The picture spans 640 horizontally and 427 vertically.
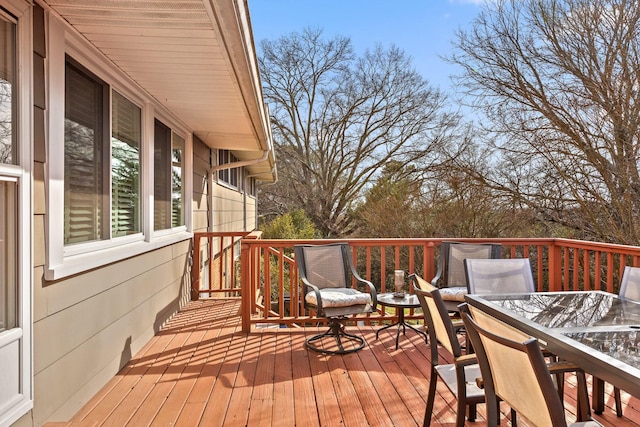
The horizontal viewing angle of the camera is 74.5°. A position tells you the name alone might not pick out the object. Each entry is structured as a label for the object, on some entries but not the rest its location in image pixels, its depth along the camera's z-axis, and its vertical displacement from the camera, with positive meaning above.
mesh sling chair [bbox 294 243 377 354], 3.72 -0.74
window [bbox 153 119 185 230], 4.32 +0.42
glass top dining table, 1.49 -0.53
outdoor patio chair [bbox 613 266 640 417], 2.67 -0.46
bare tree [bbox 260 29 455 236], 15.46 +3.92
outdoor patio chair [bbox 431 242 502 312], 4.47 -0.45
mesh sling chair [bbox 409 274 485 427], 1.97 -0.70
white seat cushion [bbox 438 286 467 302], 3.94 -0.75
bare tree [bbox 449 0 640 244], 6.16 +1.78
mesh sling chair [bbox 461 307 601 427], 1.32 -0.56
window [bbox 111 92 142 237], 3.27 +0.41
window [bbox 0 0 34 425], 1.99 +0.03
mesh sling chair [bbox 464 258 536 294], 3.07 -0.47
